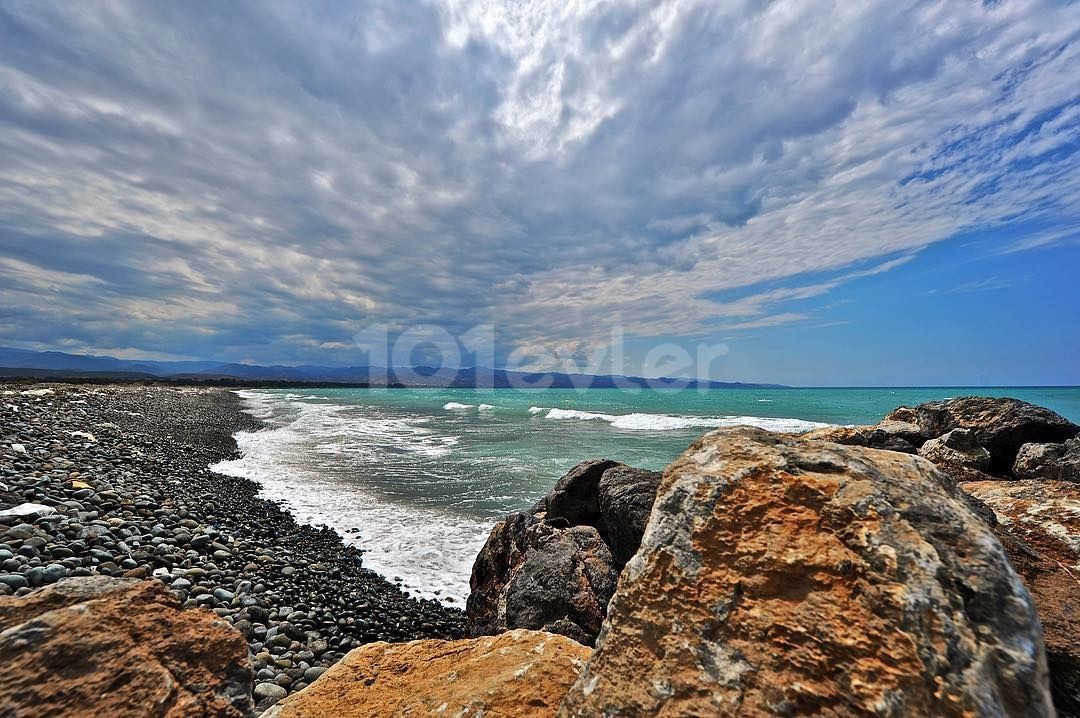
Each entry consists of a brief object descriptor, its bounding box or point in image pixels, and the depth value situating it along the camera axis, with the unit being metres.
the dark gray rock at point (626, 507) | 5.14
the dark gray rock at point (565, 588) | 4.76
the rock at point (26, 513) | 6.62
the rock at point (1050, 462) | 6.73
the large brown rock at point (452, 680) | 2.40
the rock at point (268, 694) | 4.49
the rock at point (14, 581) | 4.96
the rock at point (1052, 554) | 2.63
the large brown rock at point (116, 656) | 2.14
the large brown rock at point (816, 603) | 1.62
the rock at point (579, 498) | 6.73
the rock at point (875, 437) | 7.42
